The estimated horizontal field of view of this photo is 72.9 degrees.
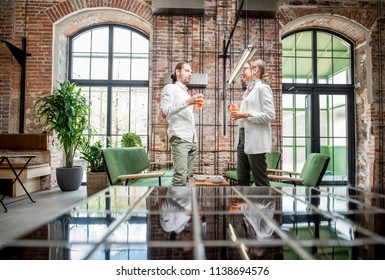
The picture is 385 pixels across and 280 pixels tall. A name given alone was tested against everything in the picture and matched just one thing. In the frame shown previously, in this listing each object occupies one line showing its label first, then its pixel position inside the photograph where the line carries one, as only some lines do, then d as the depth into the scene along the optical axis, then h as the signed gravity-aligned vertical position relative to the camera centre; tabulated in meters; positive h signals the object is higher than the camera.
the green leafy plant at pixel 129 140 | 4.62 +0.11
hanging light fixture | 2.71 +1.01
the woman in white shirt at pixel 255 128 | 2.23 +0.17
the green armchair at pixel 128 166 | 2.58 -0.23
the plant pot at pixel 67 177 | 4.58 -0.55
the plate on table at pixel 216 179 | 2.99 -0.38
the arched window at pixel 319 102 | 5.50 +0.97
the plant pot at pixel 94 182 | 4.20 -0.58
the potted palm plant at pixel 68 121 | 4.49 +0.44
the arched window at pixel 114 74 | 5.49 +1.54
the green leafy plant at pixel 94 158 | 4.39 -0.20
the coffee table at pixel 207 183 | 2.92 -0.41
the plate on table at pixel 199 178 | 3.11 -0.38
